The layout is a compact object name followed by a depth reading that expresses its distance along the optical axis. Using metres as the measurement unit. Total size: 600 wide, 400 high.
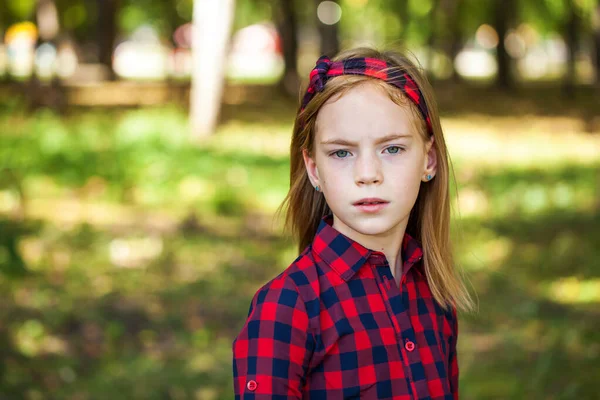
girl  1.63
